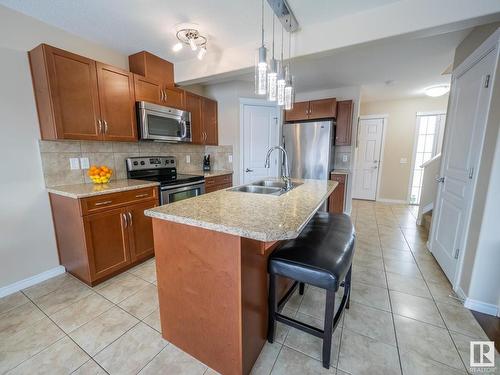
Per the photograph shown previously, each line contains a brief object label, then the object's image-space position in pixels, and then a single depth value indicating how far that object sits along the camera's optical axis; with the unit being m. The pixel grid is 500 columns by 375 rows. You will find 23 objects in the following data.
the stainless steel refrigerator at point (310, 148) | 3.73
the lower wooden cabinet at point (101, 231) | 1.84
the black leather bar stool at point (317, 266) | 1.11
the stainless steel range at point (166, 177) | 2.48
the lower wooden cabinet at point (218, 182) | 3.15
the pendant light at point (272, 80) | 1.51
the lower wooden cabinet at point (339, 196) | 3.75
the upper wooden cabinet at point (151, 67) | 2.50
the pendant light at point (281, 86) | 1.66
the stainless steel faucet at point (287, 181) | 1.99
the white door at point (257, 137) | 3.72
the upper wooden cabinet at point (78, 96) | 1.79
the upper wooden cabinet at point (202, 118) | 3.12
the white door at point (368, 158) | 5.07
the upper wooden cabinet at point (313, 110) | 3.77
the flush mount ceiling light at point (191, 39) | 2.01
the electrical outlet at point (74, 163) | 2.13
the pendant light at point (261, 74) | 1.38
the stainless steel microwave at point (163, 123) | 2.41
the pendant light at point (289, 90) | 1.80
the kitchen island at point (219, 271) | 1.00
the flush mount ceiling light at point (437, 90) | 3.47
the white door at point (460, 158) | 1.73
